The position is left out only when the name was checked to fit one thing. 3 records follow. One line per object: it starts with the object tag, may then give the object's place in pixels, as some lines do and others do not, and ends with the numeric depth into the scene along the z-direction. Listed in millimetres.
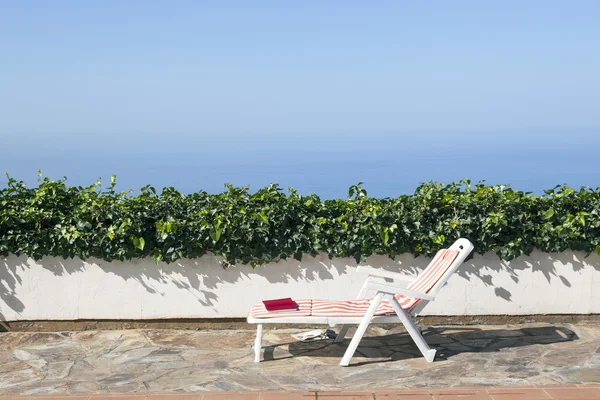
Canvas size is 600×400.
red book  6317
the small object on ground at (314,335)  7137
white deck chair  6172
